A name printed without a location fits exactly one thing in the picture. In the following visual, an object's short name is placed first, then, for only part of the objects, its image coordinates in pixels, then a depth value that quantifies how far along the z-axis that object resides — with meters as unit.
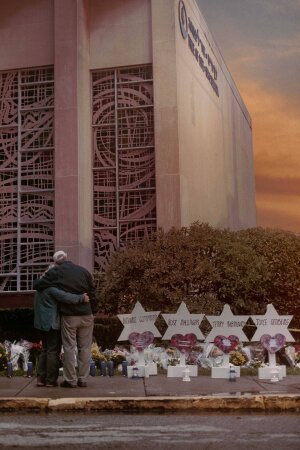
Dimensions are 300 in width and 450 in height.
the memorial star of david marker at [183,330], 11.02
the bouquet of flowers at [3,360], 11.83
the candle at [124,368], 11.09
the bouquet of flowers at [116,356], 12.23
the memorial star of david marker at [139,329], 11.03
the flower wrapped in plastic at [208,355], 11.89
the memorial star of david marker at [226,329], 10.91
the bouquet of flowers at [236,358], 11.67
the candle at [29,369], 11.01
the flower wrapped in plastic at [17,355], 11.80
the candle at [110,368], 11.10
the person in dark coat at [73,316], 9.80
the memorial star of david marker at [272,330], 10.87
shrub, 15.84
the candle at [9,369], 10.80
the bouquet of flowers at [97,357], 11.92
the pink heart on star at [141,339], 11.01
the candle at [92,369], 11.08
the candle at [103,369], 11.14
